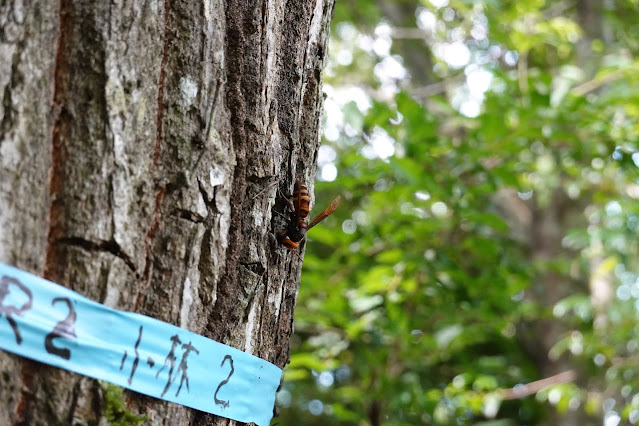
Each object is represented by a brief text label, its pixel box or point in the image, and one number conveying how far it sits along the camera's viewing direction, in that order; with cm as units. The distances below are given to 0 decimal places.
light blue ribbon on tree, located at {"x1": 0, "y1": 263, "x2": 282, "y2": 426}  57
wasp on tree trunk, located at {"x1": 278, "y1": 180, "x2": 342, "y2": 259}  67
